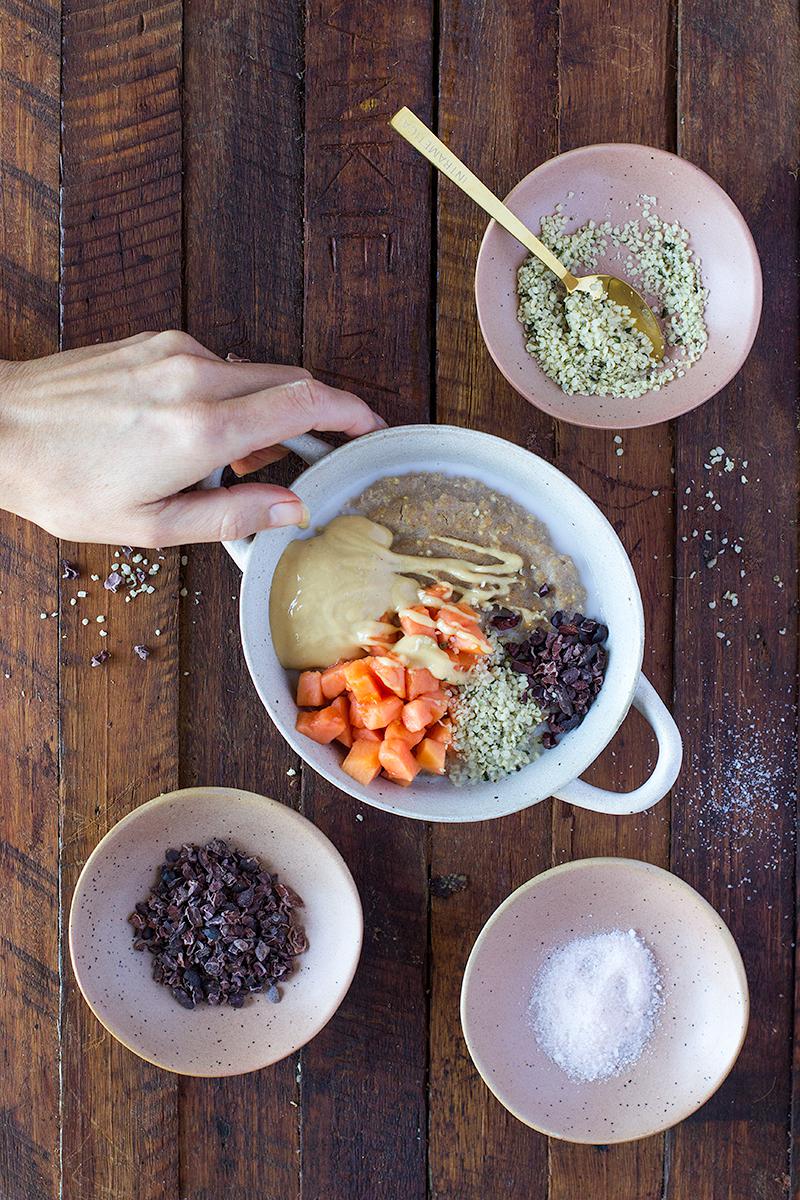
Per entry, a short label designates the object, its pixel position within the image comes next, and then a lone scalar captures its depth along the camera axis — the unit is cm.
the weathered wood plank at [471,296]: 82
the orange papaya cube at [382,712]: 78
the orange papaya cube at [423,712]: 78
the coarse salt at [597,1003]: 81
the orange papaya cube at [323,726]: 78
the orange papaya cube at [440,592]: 78
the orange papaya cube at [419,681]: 78
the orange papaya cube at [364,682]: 78
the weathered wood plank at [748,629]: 83
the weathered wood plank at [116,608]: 82
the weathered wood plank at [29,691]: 82
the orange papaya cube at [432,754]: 79
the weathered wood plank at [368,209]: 82
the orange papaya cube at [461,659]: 78
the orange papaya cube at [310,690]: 79
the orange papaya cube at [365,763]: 78
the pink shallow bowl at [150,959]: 80
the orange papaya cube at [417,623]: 78
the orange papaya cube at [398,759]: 78
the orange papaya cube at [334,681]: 78
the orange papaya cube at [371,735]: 79
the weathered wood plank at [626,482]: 82
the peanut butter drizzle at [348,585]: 78
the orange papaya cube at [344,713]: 79
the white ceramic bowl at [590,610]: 78
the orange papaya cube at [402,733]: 78
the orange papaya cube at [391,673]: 78
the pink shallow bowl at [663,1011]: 80
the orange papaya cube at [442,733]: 79
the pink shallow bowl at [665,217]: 80
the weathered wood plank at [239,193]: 82
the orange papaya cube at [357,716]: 78
